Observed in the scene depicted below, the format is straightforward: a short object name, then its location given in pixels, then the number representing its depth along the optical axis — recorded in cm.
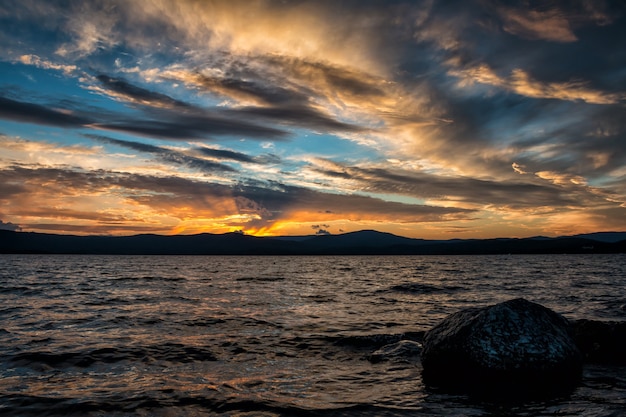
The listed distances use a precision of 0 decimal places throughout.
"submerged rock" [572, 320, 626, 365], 966
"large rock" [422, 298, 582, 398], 790
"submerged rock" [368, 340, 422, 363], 999
